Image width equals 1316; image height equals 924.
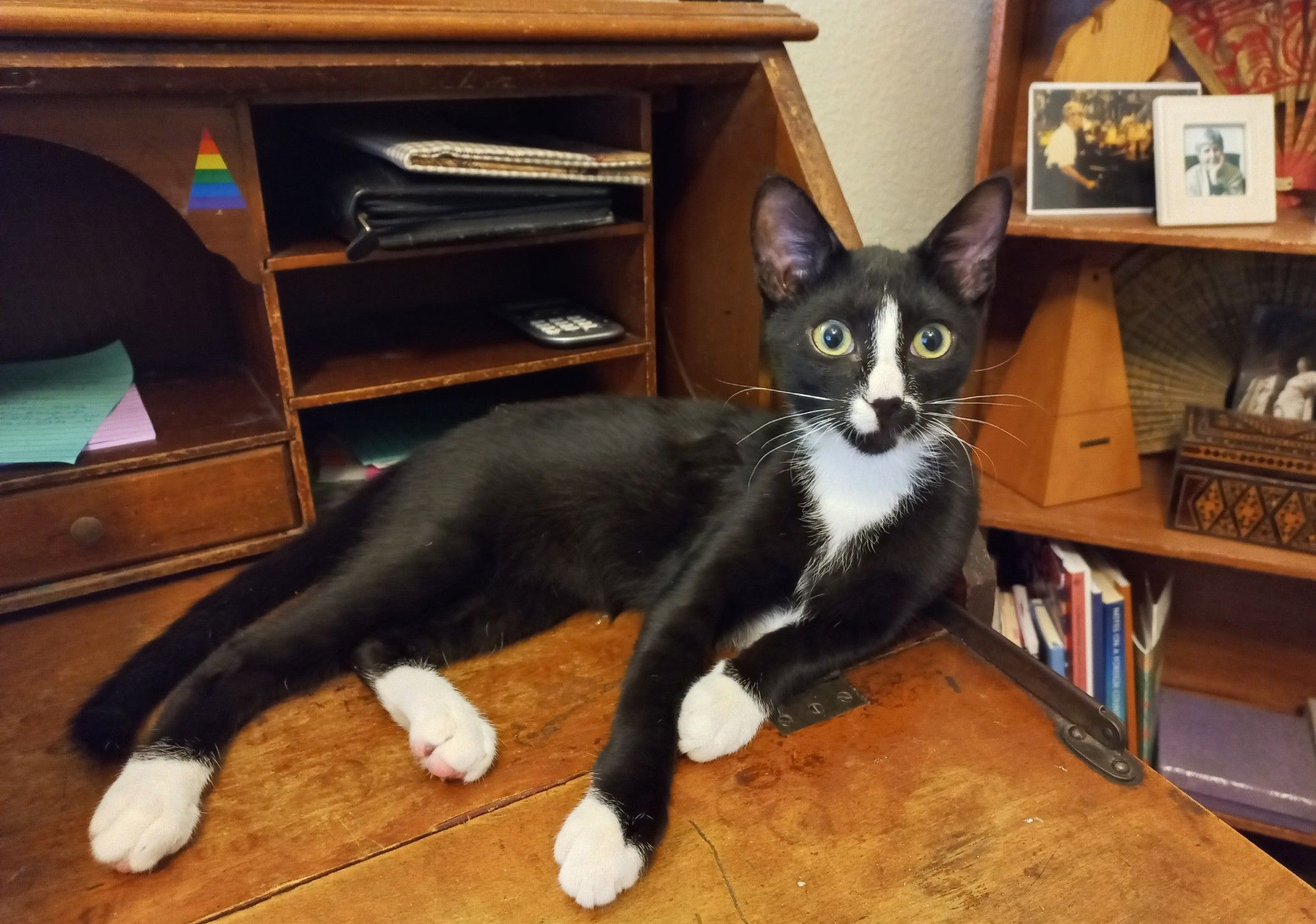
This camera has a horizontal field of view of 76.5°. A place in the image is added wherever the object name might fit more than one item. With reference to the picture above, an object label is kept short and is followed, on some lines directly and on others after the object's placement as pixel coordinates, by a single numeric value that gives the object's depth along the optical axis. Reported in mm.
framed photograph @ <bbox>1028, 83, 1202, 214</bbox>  1130
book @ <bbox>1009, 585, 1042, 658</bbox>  1340
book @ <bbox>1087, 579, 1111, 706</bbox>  1311
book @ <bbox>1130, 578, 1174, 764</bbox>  1385
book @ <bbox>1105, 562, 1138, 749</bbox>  1323
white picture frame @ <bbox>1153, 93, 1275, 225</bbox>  1057
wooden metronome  1154
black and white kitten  707
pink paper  882
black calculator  1038
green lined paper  836
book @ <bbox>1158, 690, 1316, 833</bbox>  1303
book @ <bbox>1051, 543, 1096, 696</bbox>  1301
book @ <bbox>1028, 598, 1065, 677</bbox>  1325
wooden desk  728
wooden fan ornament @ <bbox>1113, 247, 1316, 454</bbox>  1265
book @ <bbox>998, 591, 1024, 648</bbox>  1345
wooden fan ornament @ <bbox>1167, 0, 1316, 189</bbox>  1132
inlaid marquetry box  1100
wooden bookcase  1064
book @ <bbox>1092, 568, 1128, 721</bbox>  1314
